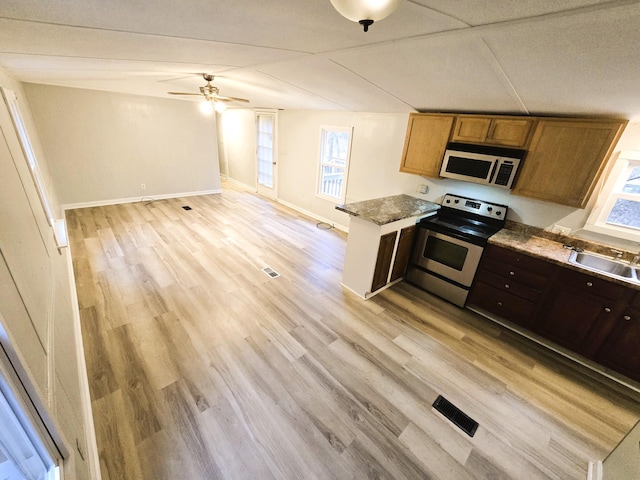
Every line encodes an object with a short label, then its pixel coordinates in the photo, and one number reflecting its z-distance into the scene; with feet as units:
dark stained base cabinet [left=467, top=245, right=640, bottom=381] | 6.84
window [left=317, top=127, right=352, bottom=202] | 15.01
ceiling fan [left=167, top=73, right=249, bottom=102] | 10.04
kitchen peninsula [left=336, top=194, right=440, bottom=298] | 9.27
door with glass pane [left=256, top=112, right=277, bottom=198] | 19.54
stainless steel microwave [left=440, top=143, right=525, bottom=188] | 8.49
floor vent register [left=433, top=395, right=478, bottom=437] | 5.91
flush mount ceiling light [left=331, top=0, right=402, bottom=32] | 2.77
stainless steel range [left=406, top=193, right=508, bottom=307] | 9.20
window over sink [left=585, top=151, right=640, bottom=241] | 7.47
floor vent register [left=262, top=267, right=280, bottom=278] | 11.11
